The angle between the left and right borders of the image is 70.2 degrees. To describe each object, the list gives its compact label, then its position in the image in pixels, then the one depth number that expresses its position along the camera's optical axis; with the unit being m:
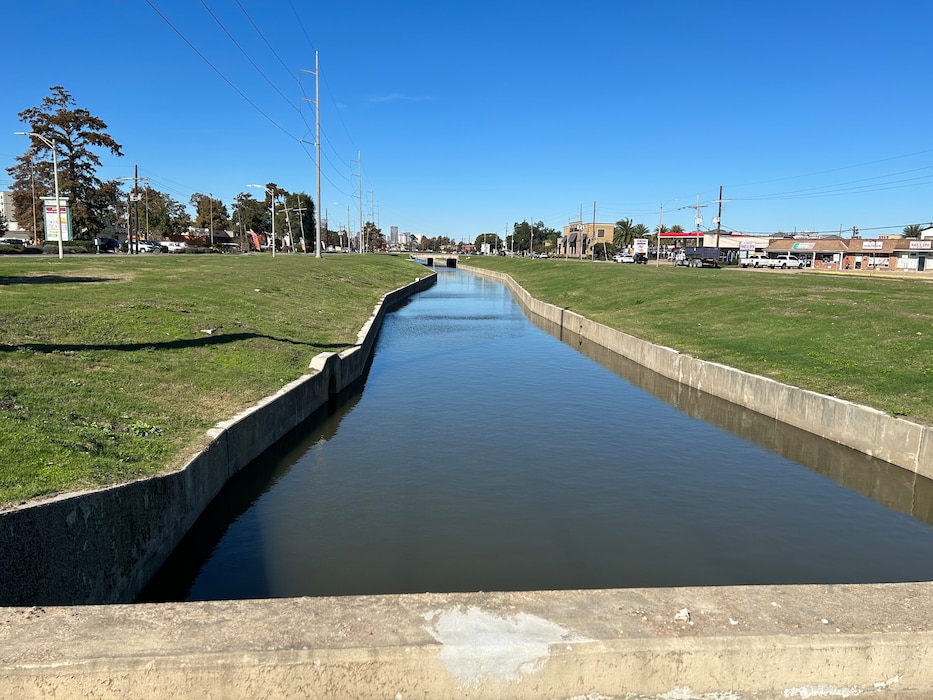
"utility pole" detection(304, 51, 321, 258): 60.69
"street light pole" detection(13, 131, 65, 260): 37.34
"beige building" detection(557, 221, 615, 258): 155.57
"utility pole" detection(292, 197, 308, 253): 151.88
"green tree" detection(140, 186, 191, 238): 124.38
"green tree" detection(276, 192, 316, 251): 154.50
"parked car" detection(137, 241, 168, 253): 88.77
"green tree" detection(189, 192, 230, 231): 140.88
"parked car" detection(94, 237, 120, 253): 79.94
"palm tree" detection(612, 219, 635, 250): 154.12
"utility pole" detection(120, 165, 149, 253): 69.56
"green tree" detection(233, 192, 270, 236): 150.00
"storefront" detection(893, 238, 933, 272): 71.25
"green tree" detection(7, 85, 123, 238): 74.69
